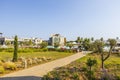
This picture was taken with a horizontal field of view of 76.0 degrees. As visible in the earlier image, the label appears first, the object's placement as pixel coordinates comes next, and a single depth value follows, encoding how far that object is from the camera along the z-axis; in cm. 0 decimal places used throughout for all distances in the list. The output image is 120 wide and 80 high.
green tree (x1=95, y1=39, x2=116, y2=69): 741
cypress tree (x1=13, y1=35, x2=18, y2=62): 1008
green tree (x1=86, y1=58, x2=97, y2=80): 632
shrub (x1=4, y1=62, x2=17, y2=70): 721
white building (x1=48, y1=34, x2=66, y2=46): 5149
